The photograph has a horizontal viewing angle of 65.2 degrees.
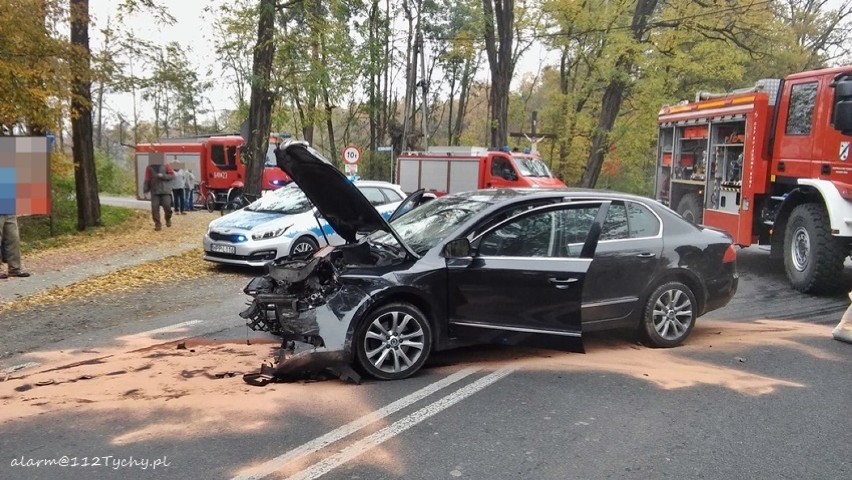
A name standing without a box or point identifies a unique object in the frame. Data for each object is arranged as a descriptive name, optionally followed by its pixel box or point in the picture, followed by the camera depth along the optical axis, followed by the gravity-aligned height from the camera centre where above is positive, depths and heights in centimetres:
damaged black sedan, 510 -81
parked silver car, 1031 -96
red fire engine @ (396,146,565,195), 1970 +30
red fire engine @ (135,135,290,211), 2672 +24
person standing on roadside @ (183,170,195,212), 2459 -83
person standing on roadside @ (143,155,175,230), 1596 -45
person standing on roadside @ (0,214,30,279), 966 -124
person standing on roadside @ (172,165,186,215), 2238 -77
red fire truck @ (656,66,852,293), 852 +32
